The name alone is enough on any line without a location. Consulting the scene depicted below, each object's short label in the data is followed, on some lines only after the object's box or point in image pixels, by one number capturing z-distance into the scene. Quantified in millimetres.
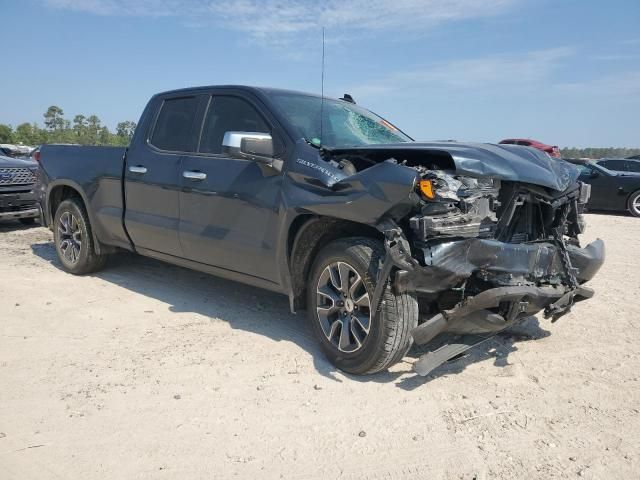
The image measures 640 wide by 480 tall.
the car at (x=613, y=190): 12773
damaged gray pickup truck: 3287
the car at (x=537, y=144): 15959
